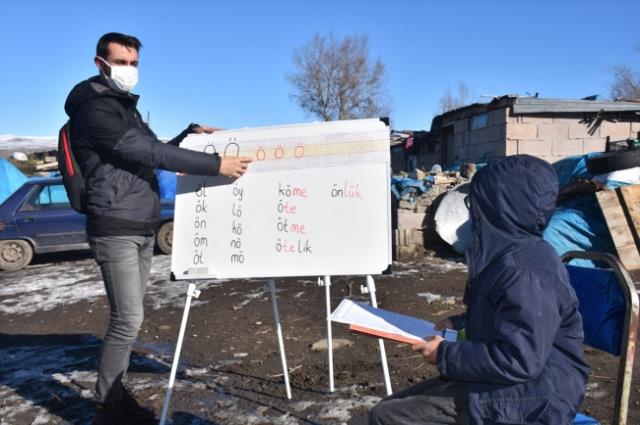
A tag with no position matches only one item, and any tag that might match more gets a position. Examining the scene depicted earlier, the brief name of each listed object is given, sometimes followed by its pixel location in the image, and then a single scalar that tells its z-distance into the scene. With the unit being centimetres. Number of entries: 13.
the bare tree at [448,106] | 5021
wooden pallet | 698
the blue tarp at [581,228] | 730
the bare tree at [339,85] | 3522
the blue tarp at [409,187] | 970
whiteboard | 298
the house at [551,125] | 1153
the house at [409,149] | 1797
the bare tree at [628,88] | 4033
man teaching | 267
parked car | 933
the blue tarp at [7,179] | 1526
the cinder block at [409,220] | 881
